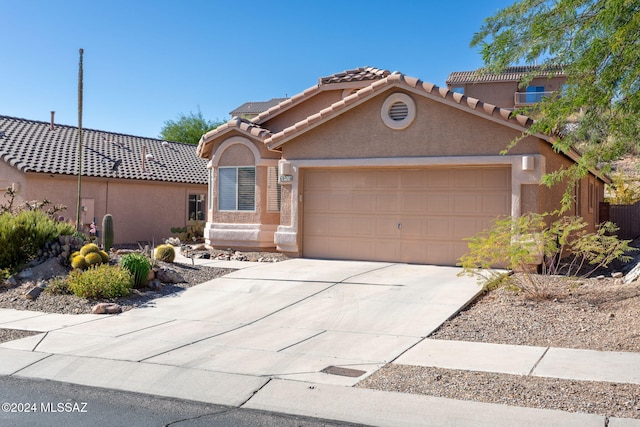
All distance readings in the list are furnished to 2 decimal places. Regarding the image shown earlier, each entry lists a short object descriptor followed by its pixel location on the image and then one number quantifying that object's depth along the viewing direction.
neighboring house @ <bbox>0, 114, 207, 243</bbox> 22.64
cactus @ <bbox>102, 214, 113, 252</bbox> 16.77
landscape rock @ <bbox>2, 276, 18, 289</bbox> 13.35
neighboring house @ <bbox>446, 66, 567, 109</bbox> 50.28
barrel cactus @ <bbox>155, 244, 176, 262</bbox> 15.48
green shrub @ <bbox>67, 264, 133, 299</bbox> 12.09
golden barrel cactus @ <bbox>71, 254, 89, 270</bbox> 13.48
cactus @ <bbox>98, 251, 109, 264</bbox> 13.84
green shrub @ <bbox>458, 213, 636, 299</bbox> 10.94
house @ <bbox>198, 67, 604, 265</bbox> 14.67
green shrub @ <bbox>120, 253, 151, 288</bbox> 12.95
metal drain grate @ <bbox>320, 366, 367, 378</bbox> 7.45
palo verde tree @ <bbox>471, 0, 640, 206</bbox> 9.17
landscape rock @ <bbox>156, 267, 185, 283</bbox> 13.71
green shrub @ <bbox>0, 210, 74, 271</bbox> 14.23
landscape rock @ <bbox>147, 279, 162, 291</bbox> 13.11
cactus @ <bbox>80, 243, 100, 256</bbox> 13.86
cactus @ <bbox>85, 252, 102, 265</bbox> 13.50
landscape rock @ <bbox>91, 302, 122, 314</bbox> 11.24
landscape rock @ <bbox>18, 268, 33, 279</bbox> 13.58
